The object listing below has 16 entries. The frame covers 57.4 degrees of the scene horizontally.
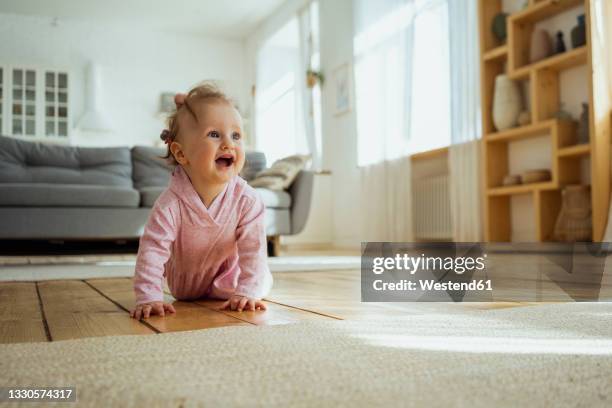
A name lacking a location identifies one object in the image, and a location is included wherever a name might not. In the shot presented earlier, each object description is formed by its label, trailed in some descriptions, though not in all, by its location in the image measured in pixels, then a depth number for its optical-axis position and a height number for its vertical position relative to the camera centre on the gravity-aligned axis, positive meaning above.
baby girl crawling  1.12 +0.03
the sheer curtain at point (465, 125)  3.75 +0.71
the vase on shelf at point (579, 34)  3.03 +1.05
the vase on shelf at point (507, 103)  3.50 +0.78
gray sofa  3.07 +0.23
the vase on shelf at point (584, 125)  3.03 +0.55
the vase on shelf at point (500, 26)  3.58 +1.30
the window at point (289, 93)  5.95 +1.69
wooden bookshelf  2.89 +0.58
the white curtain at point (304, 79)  5.91 +1.66
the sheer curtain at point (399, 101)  4.33 +1.02
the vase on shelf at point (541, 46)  3.29 +1.07
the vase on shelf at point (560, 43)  3.21 +1.05
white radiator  4.18 +0.15
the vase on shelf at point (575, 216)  2.98 +0.06
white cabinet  7.01 +1.66
